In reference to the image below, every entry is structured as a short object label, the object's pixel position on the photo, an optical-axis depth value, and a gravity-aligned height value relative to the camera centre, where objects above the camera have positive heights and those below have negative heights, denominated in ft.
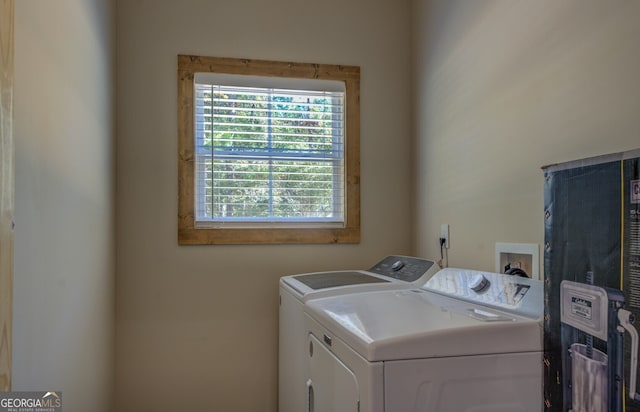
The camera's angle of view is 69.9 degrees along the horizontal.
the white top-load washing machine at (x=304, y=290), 6.07 -1.15
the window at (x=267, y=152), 8.22 +1.04
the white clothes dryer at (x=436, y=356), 3.73 -1.28
